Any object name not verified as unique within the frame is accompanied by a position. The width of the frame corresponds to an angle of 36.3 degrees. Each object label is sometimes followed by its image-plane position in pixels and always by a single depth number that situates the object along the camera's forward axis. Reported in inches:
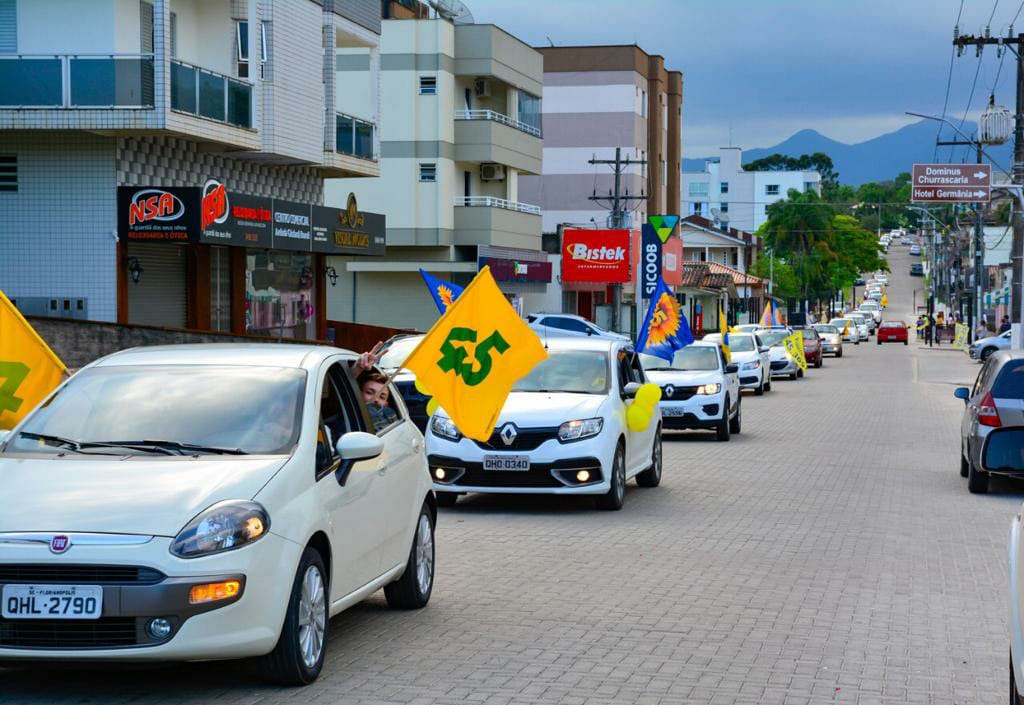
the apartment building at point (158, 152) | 1081.4
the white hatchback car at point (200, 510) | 255.6
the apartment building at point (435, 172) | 2094.0
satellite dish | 2108.8
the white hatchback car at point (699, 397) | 948.6
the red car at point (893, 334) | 3607.3
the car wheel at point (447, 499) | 584.4
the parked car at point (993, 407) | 657.6
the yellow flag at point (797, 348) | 1886.1
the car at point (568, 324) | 1910.7
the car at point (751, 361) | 1513.3
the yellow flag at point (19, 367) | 419.5
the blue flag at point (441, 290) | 1013.2
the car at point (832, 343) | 2706.7
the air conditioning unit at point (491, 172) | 2212.1
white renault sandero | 561.6
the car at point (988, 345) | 2174.1
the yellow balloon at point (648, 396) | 620.4
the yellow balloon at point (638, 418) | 607.2
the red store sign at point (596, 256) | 2321.6
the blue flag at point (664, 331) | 1001.5
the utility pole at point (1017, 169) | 1774.1
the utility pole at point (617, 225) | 2257.6
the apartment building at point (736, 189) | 7416.3
